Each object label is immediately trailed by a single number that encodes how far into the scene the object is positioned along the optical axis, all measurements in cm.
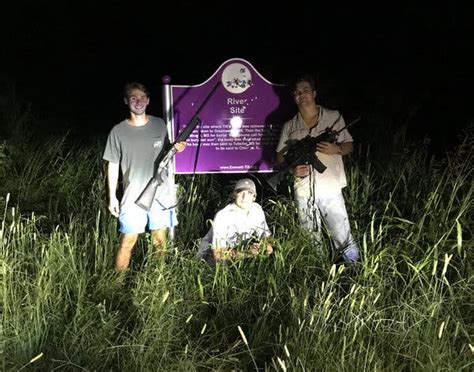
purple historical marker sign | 496
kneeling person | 438
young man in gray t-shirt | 425
